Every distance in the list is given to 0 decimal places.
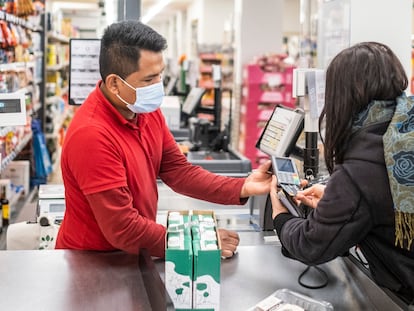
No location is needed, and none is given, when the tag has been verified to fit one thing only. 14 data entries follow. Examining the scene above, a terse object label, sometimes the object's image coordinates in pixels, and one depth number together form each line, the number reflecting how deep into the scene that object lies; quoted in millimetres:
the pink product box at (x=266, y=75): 8359
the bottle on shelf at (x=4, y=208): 5218
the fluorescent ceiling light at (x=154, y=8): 15827
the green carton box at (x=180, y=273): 1424
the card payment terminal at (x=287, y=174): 1881
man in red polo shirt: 1893
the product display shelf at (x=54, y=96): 8695
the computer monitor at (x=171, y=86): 8375
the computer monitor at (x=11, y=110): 2391
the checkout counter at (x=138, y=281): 1642
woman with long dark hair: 1469
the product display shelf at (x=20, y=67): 4927
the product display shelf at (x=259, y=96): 8375
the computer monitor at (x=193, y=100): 5605
